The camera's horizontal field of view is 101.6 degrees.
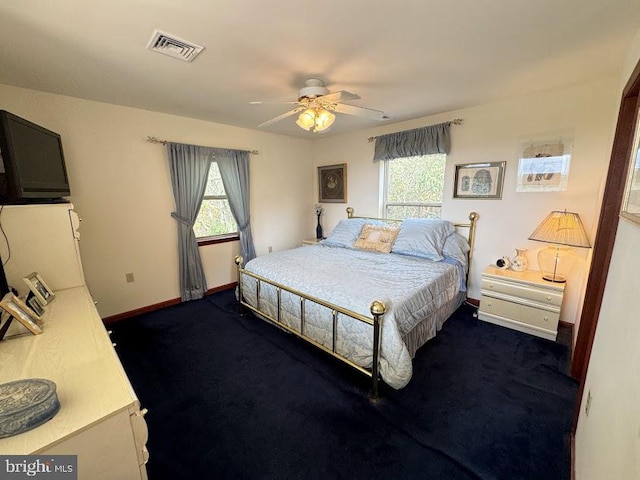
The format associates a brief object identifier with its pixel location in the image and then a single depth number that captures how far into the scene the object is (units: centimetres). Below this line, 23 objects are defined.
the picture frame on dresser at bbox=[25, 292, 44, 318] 137
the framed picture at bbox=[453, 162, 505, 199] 280
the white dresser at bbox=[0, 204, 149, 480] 75
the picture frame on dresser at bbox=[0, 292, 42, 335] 118
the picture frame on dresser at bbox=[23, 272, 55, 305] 147
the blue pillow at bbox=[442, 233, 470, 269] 285
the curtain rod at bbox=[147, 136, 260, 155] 292
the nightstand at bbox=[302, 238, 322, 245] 426
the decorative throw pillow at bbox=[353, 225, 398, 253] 318
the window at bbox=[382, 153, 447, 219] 331
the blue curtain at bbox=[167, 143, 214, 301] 312
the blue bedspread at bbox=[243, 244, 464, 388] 176
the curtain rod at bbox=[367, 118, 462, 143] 297
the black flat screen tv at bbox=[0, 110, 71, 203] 150
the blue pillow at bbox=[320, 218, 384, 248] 346
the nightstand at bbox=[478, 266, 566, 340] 237
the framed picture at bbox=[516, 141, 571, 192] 244
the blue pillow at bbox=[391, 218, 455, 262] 286
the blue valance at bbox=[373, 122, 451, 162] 307
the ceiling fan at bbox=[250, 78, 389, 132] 190
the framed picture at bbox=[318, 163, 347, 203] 420
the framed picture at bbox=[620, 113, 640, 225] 94
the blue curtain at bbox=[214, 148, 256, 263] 350
